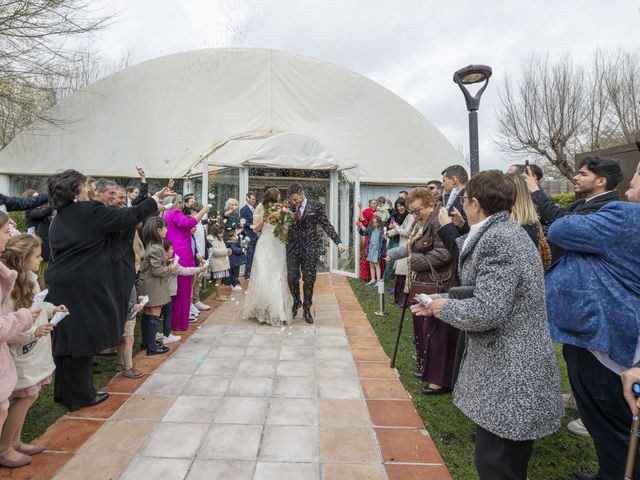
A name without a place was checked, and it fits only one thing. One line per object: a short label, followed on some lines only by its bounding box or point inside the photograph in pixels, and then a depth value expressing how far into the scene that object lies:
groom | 6.59
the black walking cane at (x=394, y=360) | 4.79
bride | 6.45
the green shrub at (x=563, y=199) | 13.16
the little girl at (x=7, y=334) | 2.50
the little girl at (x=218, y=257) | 8.05
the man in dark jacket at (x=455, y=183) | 4.42
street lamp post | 5.42
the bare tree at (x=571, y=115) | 18.12
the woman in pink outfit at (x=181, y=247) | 6.02
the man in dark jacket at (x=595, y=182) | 2.90
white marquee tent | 14.76
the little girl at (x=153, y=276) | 4.82
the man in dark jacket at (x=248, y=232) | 9.23
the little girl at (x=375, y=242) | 9.30
